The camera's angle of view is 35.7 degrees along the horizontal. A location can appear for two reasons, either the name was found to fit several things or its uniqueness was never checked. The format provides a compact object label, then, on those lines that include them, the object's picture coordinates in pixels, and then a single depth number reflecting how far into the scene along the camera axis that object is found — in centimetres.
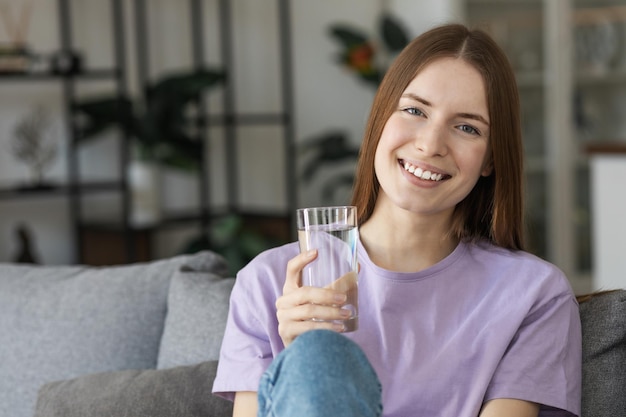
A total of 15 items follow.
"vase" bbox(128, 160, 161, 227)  439
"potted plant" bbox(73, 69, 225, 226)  425
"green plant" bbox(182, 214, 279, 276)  431
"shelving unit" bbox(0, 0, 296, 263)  428
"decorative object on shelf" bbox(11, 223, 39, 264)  402
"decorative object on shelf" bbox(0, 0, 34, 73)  405
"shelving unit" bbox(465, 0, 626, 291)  547
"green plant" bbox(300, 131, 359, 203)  514
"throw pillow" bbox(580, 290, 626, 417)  159
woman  156
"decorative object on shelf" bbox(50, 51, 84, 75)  420
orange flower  531
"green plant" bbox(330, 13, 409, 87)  531
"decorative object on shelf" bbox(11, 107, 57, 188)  422
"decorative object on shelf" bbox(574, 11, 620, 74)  554
